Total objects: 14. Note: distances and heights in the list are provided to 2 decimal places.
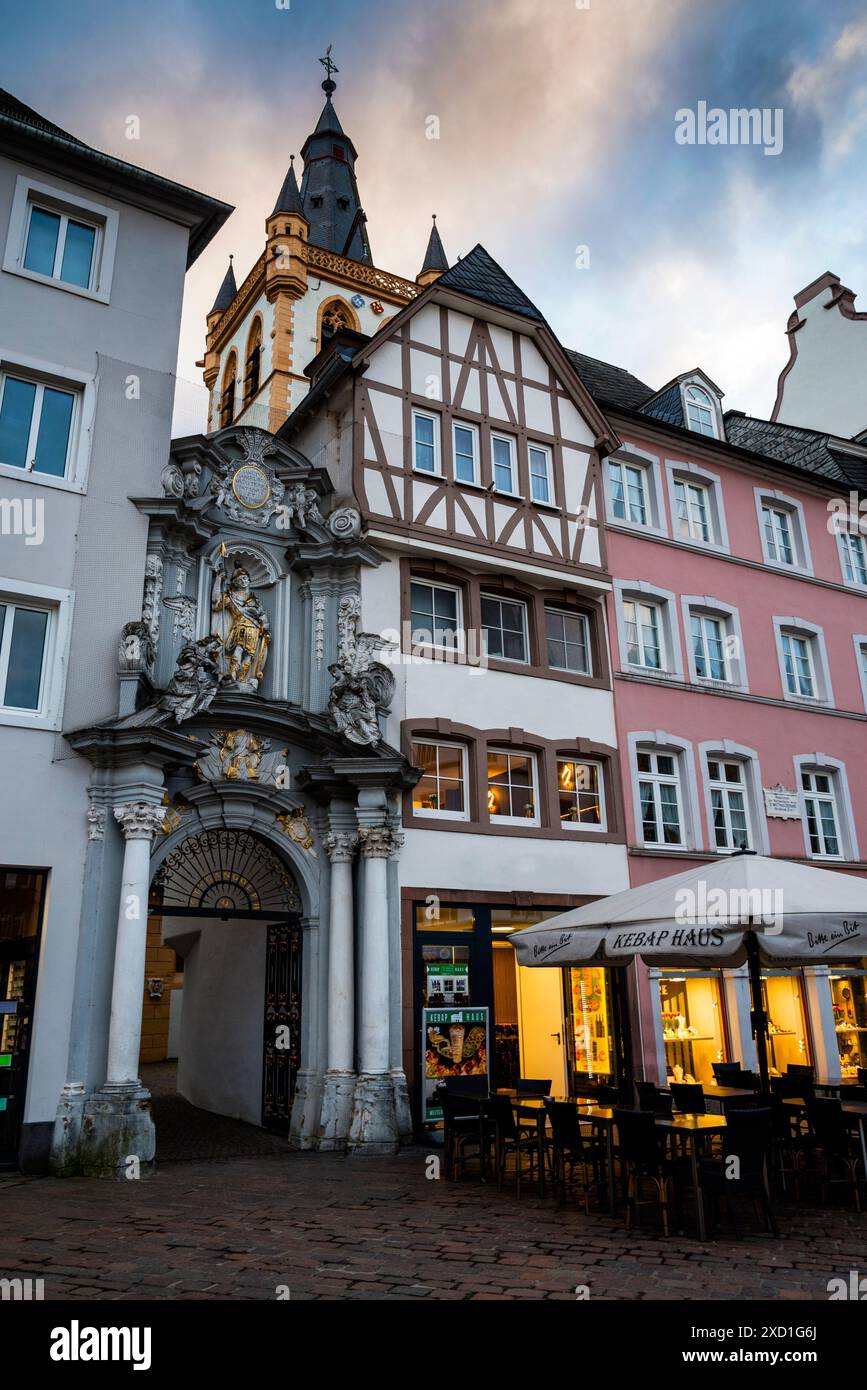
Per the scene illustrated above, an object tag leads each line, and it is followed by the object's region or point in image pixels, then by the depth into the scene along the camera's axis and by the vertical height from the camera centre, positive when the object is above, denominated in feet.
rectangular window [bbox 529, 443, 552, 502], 56.75 +30.84
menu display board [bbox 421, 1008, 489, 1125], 43.39 +0.18
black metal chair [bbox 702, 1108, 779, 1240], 24.81 -2.72
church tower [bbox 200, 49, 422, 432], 116.98 +89.17
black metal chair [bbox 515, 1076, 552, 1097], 38.14 -1.34
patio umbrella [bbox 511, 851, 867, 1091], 26.73 +3.31
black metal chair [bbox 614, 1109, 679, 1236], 26.30 -2.59
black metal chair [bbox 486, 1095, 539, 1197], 31.10 -2.34
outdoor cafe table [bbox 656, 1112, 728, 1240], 25.09 -1.97
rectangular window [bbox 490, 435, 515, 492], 55.42 +30.77
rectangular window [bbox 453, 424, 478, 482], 54.13 +30.60
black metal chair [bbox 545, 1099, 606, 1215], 28.94 -2.61
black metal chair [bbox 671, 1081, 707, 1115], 34.24 -1.62
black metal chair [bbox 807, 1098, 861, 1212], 29.53 -2.61
